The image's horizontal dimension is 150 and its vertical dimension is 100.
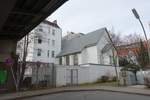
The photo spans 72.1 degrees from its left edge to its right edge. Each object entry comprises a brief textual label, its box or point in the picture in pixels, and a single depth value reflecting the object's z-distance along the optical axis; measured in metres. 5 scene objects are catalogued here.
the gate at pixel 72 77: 14.22
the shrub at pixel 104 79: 16.88
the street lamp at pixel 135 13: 10.40
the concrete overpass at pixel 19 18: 5.60
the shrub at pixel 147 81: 10.01
